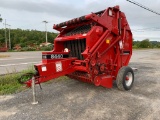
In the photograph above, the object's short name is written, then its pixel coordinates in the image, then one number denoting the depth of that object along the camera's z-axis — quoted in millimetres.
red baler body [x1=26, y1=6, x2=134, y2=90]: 3071
